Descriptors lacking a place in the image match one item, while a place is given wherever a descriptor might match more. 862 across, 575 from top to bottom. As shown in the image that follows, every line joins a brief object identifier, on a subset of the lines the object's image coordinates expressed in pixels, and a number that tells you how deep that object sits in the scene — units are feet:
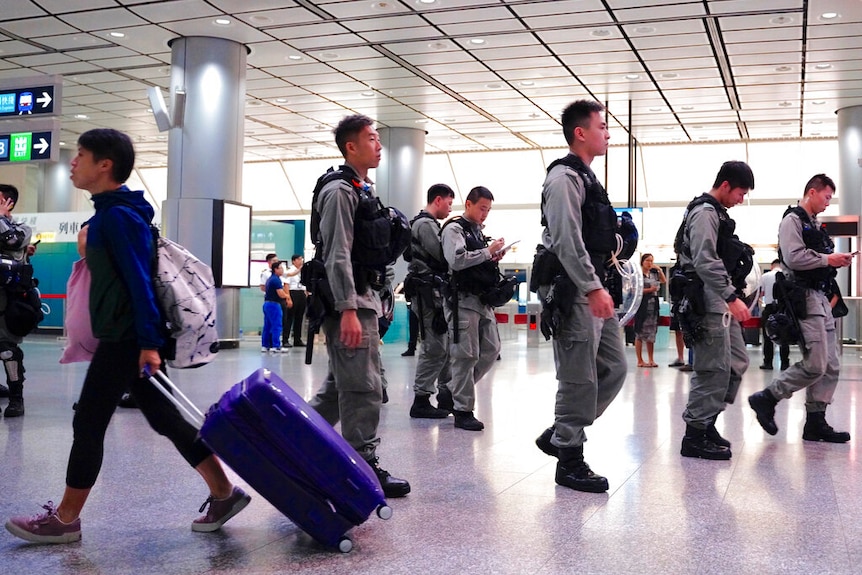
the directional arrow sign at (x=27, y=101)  24.08
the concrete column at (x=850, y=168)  53.67
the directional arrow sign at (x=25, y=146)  24.39
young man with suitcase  9.59
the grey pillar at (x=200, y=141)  41.50
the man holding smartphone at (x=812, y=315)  17.38
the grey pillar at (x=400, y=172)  63.46
